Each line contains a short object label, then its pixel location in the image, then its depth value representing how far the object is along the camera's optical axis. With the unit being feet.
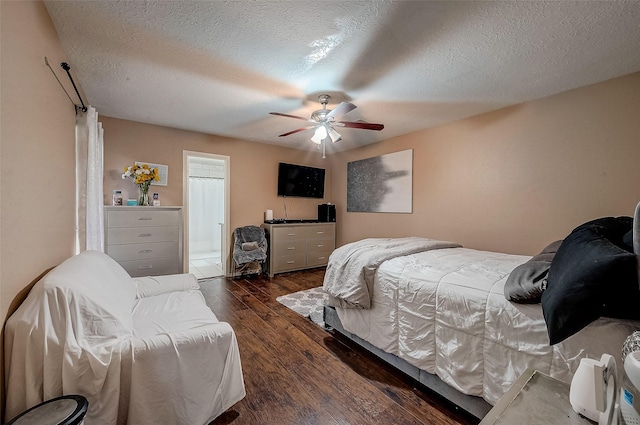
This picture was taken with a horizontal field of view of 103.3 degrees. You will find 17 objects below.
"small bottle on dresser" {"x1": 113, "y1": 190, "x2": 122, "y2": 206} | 11.14
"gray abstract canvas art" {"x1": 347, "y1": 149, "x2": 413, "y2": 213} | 13.57
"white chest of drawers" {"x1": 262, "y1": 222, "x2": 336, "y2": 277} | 14.70
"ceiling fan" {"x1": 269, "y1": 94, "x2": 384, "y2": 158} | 8.64
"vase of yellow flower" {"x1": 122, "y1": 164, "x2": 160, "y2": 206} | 11.12
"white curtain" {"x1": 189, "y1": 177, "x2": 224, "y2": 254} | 19.85
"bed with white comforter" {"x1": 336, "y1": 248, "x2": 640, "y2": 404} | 3.88
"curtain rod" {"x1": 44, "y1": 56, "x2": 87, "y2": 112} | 5.01
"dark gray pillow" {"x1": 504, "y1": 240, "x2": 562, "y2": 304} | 4.19
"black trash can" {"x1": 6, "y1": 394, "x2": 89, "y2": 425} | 2.88
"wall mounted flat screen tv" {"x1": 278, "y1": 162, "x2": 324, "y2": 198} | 16.35
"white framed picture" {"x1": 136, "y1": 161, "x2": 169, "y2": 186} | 12.29
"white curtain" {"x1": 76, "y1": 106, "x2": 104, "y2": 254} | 7.53
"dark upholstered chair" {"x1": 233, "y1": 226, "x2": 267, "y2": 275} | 13.97
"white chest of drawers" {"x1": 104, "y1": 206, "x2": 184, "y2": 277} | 10.45
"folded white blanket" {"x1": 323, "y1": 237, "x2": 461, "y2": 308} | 6.82
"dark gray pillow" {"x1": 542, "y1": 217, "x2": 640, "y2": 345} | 2.93
